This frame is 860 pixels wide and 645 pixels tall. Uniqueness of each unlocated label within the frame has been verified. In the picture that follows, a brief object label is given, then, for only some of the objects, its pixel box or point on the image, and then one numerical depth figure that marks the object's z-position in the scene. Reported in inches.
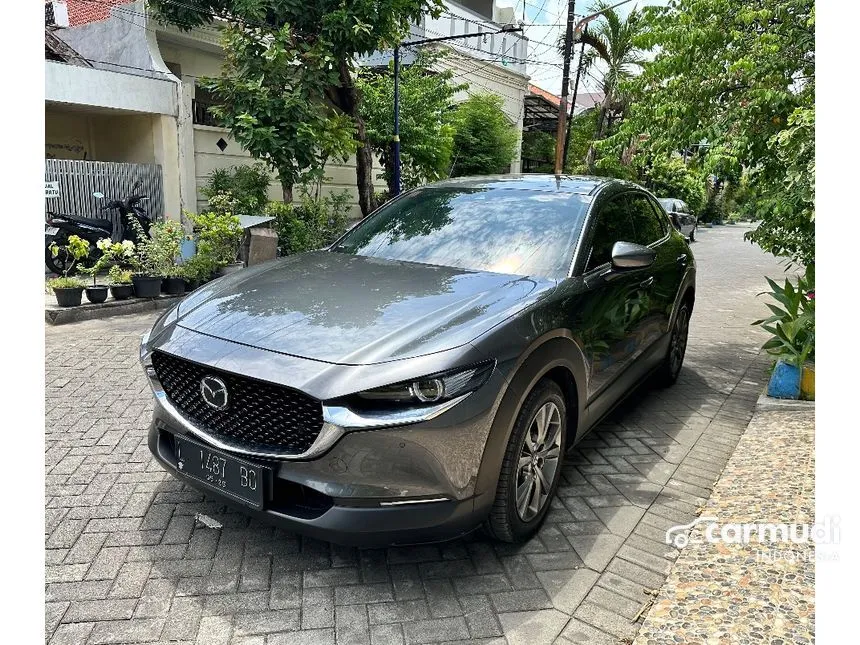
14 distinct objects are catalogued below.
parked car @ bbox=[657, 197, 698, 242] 770.8
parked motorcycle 364.2
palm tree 930.1
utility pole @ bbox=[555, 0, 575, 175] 711.7
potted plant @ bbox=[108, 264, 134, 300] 298.8
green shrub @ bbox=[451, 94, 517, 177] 732.7
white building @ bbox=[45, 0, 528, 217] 425.7
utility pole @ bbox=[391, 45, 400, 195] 499.5
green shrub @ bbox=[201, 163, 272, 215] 439.8
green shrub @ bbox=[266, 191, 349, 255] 427.5
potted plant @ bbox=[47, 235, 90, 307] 280.2
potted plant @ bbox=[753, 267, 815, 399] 182.1
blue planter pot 183.5
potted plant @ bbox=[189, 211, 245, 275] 331.6
